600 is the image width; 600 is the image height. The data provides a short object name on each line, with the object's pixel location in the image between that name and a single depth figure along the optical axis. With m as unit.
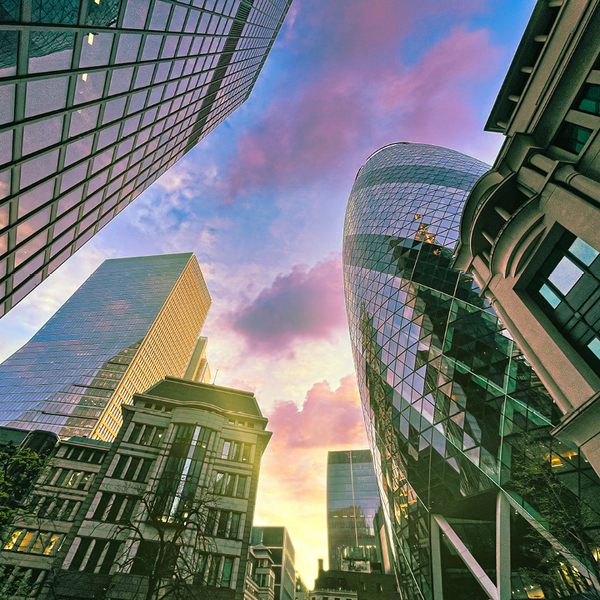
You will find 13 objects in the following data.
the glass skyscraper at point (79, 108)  8.22
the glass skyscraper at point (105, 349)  99.88
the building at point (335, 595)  67.50
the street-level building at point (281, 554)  90.03
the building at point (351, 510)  113.75
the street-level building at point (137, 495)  27.30
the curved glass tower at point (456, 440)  16.91
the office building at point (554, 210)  10.20
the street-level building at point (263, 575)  67.56
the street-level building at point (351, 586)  63.41
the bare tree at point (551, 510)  13.97
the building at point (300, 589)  130.25
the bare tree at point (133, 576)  25.83
